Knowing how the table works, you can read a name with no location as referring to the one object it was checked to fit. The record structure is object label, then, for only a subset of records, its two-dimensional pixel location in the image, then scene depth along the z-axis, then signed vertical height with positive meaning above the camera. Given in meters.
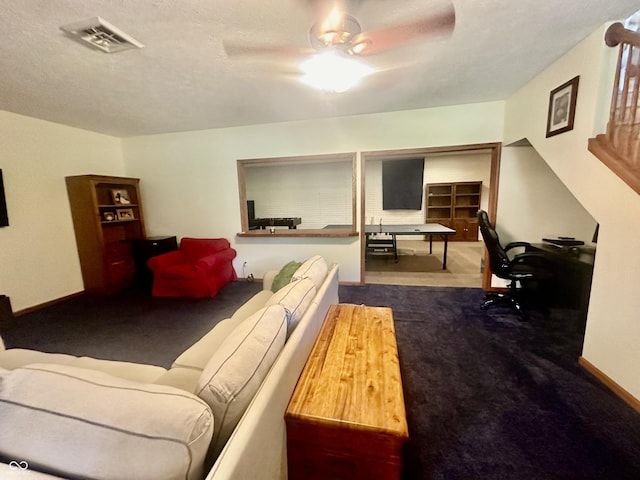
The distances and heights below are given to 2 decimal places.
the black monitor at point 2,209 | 2.92 +0.01
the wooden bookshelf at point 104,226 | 3.55 -0.27
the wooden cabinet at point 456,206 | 7.12 -0.19
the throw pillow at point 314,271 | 1.84 -0.51
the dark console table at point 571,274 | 2.38 -0.76
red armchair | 3.38 -0.89
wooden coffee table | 0.96 -0.82
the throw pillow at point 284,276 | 2.25 -0.64
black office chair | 2.68 -0.76
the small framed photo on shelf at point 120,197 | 3.96 +0.15
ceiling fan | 1.31 +0.89
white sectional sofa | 0.59 -0.55
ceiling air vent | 1.59 +1.11
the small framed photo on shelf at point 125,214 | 4.01 -0.11
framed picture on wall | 2.01 +0.72
